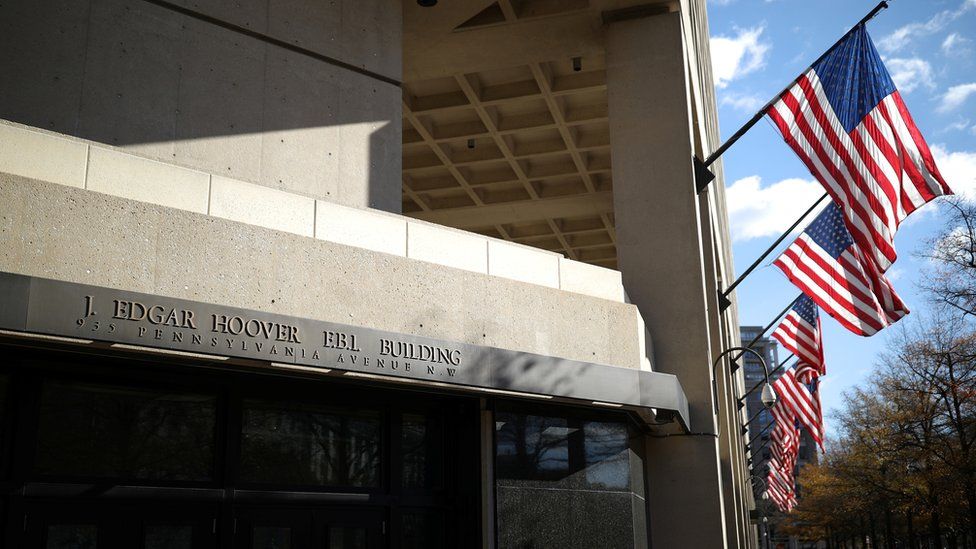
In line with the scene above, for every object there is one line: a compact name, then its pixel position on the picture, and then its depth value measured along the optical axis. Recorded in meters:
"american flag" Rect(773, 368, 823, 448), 26.58
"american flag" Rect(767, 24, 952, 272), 12.27
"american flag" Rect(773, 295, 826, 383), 21.48
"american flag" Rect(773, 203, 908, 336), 14.27
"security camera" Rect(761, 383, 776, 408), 23.08
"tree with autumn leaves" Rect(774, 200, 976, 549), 36.31
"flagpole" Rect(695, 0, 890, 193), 13.29
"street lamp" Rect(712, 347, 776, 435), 22.97
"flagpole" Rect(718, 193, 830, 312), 17.36
